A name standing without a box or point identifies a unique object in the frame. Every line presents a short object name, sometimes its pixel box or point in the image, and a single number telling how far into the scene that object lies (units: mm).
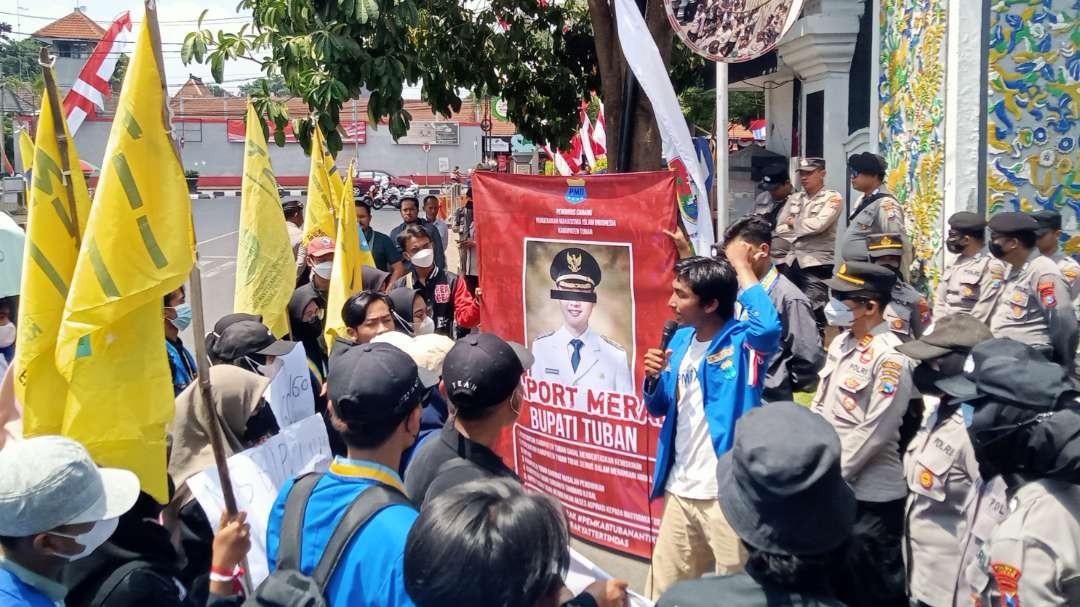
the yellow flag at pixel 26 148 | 5038
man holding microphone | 3814
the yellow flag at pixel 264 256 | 5199
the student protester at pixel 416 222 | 9555
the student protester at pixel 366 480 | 2215
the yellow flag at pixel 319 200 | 7078
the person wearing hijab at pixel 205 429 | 3252
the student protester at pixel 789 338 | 5137
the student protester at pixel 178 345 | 4810
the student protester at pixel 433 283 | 7906
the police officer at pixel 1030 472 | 2346
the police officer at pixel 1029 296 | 6227
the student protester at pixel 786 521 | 1954
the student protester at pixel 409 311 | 5762
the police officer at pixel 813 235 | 7809
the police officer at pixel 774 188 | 9703
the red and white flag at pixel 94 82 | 8680
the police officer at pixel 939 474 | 3363
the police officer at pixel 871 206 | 7418
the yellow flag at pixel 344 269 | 5570
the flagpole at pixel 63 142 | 3117
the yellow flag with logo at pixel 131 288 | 2824
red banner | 4645
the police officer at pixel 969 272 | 6716
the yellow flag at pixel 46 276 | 3145
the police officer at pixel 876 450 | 3756
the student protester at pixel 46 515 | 2248
